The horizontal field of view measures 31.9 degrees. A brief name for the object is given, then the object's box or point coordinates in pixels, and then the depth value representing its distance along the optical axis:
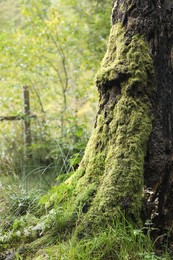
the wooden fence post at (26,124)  5.65
